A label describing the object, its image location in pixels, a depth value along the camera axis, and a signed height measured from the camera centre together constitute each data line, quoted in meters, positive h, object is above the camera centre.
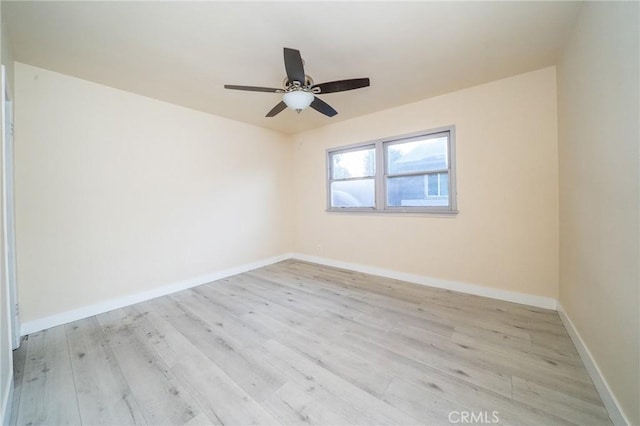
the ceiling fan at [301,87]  1.94 +1.13
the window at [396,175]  3.27 +0.55
